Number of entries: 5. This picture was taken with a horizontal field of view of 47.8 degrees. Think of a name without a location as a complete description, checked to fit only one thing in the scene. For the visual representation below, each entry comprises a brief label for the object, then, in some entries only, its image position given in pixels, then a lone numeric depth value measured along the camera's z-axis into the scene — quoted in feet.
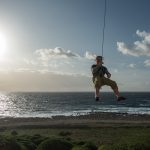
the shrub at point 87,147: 34.30
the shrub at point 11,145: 31.30
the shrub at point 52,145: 31.92
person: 24.97
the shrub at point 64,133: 70.80
